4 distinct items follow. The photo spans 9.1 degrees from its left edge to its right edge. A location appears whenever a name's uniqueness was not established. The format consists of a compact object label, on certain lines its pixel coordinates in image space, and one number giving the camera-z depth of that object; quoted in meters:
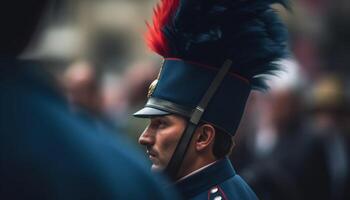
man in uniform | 7.73
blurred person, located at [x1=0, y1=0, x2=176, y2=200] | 3.37
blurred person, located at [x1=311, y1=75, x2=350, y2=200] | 14.73
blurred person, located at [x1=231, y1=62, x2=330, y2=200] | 13.51
